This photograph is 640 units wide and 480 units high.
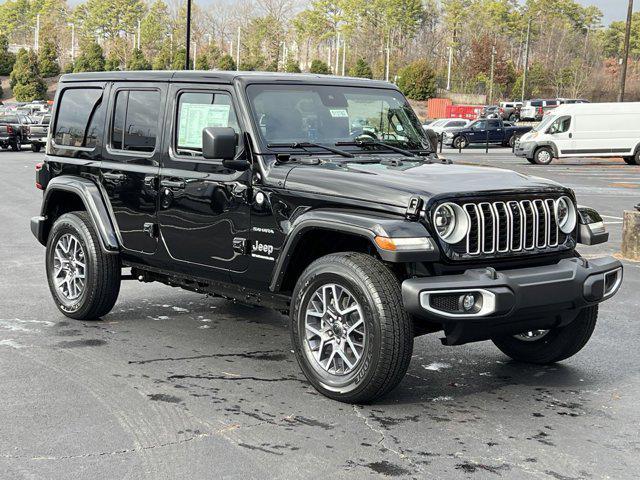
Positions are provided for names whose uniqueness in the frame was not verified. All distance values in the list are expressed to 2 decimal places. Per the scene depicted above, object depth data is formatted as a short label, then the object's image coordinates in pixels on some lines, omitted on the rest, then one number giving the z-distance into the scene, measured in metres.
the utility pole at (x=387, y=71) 91.15
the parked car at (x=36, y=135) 37.09
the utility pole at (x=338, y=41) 112.82
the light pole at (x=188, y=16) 33.31
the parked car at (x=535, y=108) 67.50
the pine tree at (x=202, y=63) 84.56
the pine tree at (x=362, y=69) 83.81
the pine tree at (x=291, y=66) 90.69
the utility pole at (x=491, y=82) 95.12
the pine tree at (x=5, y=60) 96.38
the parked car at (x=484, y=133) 47.50
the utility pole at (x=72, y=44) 120.53
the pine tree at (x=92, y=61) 89.00
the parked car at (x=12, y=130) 37.75
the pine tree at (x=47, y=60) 92.69
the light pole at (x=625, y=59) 46.25
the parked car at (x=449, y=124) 49.10
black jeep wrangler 5.32
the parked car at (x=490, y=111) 63.38
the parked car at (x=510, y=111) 62.76
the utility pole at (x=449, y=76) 102.94
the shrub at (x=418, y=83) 84.88
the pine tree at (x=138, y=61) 89.01
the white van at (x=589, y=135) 34.16
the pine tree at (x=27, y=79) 83.25
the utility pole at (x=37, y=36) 119.38
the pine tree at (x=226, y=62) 81.56
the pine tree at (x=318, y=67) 83.31
